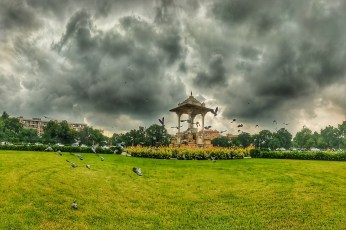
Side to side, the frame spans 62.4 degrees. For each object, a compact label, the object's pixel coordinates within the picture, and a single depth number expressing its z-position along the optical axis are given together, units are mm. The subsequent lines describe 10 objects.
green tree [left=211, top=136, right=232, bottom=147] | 83125
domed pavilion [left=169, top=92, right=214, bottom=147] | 29566
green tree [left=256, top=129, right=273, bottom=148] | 80875
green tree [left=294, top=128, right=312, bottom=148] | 97688
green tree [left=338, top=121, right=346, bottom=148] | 85581
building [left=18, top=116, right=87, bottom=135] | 134525
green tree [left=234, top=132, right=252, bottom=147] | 78244
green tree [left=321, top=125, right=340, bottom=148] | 89250
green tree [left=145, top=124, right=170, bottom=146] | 43700
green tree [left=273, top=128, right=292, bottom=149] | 87750
